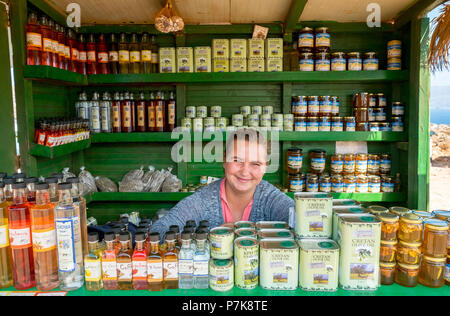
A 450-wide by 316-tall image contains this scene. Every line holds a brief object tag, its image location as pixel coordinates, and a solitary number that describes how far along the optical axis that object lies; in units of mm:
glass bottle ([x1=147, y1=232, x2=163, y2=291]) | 1032
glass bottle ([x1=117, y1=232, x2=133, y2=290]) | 1030
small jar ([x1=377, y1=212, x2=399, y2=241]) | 1071
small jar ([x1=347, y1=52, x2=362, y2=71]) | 2799
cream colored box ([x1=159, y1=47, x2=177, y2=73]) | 2820
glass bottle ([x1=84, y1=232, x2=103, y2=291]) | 1032
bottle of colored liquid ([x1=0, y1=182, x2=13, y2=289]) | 1081
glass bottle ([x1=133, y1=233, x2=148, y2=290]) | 1027
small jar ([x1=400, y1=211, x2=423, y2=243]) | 1060
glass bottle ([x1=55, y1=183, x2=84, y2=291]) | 1059
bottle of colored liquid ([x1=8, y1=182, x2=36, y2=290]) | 1060
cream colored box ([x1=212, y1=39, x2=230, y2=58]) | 2781
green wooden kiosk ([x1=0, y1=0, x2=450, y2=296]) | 2232
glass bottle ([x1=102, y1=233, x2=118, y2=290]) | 1023
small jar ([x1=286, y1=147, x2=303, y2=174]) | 2908
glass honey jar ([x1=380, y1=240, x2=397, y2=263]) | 1074
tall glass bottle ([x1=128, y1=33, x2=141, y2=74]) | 2858
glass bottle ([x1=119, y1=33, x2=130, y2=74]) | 2840
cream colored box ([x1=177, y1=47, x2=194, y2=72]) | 2809
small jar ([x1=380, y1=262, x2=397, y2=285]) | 1077
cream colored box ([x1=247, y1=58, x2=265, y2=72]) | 2781
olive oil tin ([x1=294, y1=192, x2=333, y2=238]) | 1122
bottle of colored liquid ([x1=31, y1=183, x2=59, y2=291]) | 1058
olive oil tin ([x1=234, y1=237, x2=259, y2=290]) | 1035
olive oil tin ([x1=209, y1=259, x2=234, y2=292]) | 1036
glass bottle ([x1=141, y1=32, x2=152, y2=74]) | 2846
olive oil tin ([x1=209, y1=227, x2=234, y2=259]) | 1057
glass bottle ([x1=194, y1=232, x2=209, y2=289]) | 1043
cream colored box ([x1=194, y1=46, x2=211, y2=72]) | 2799
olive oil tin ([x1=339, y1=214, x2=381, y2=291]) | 1017
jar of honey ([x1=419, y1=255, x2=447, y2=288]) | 1065
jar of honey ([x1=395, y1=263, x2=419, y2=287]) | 1069
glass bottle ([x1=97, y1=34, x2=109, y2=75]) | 2857
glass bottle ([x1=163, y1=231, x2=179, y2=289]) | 1039
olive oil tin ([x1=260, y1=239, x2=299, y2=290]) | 1031
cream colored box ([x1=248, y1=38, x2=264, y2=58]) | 2777
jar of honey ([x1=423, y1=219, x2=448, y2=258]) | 1055
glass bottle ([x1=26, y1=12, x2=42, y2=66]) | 2182
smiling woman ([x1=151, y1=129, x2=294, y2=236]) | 1574
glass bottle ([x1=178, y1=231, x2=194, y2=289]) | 1033
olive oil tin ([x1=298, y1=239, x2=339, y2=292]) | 1023
